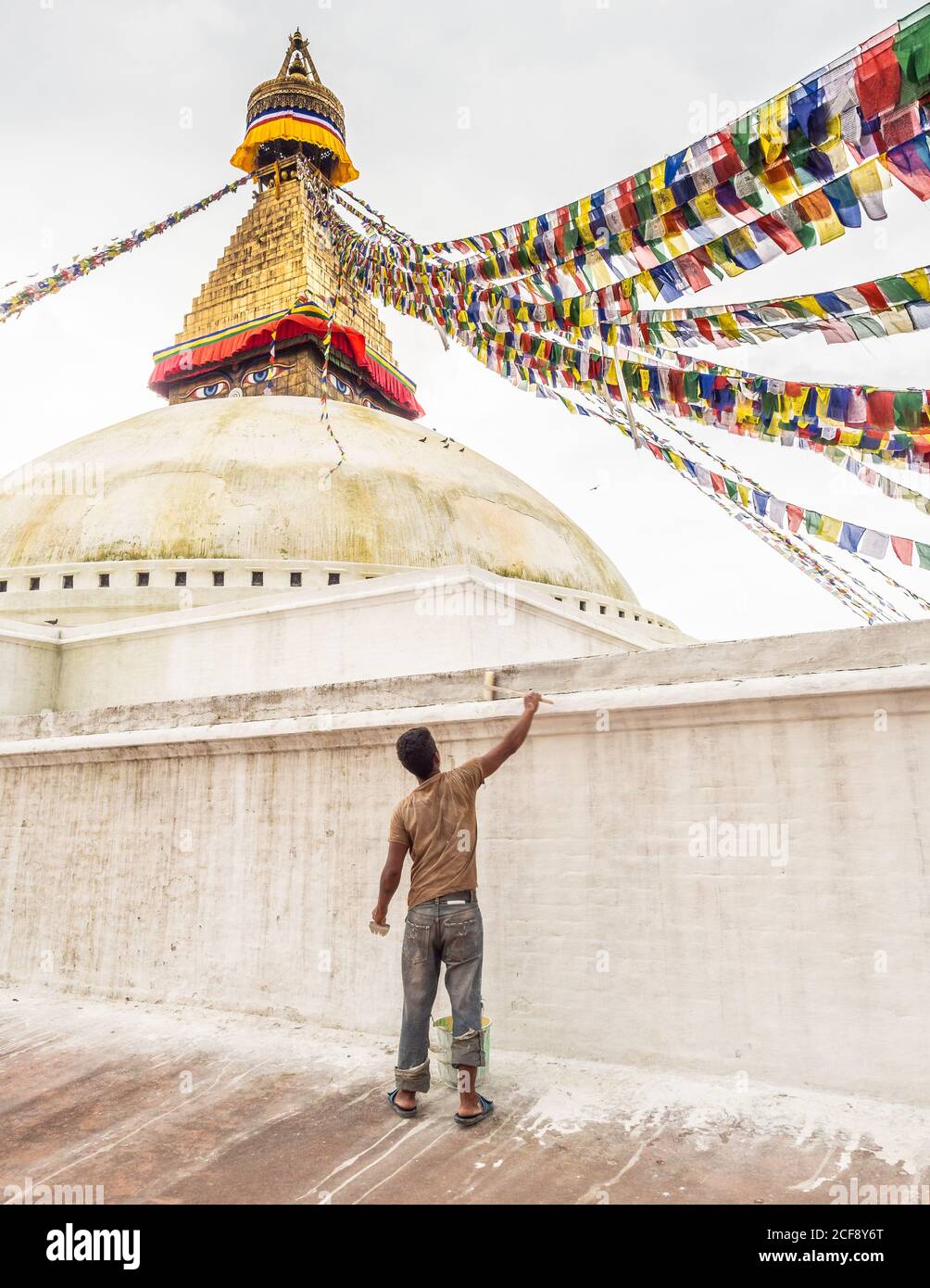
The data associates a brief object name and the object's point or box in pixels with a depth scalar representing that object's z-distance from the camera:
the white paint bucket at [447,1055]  3.04
